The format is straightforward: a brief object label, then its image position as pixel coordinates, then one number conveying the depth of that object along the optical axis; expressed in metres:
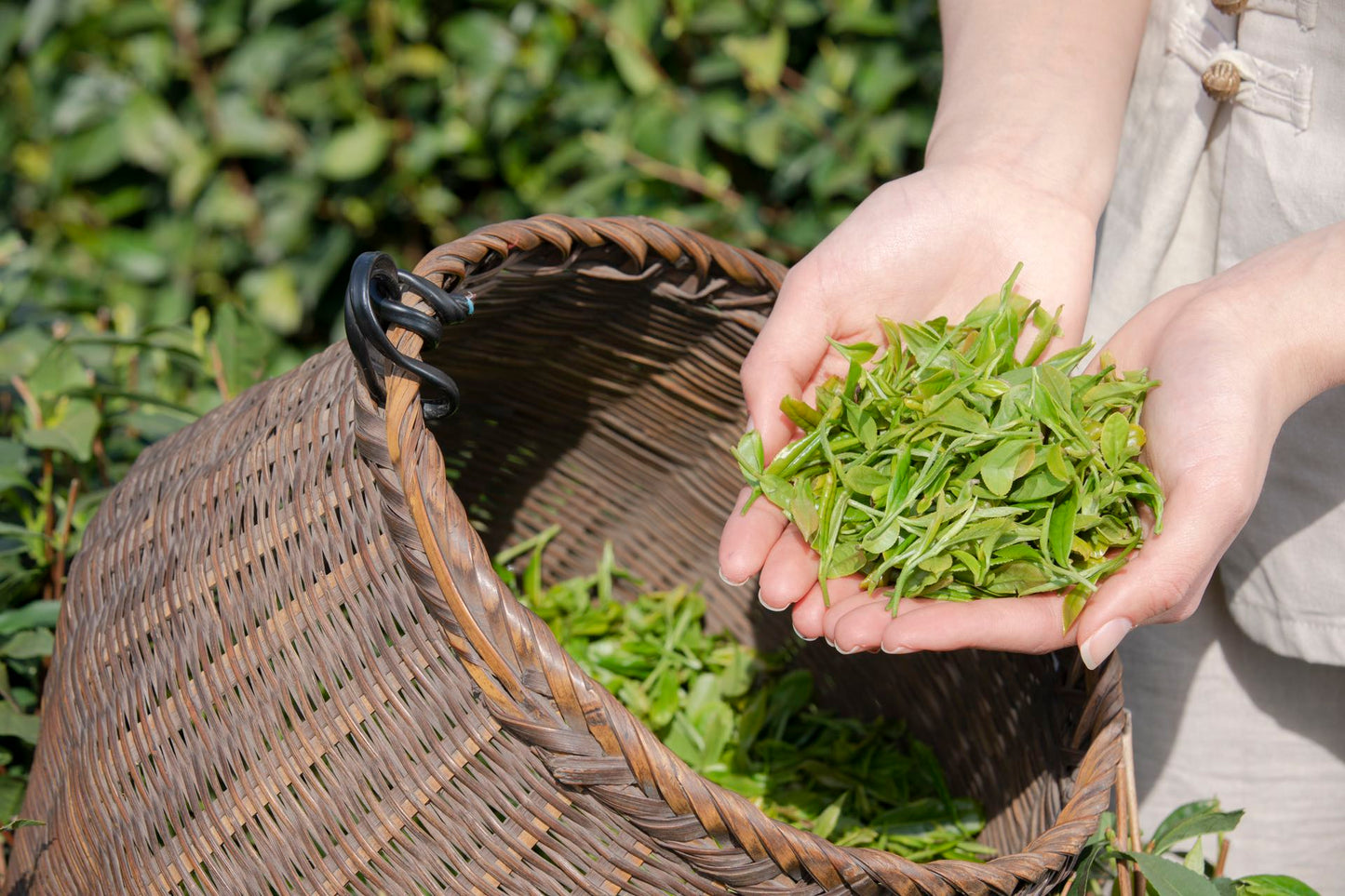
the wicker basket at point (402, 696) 0.71
